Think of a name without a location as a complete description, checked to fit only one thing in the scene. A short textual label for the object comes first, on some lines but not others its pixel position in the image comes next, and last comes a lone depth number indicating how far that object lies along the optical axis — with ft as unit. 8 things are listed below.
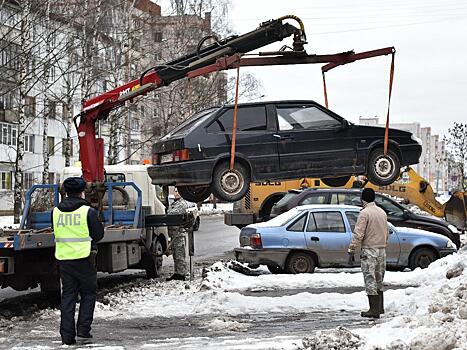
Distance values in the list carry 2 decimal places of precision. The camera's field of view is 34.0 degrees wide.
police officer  28.81
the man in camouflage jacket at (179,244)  50.11
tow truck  34.32
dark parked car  57.11
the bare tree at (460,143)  161.68
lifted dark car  34.22
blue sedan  49.70
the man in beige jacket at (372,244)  33.78
